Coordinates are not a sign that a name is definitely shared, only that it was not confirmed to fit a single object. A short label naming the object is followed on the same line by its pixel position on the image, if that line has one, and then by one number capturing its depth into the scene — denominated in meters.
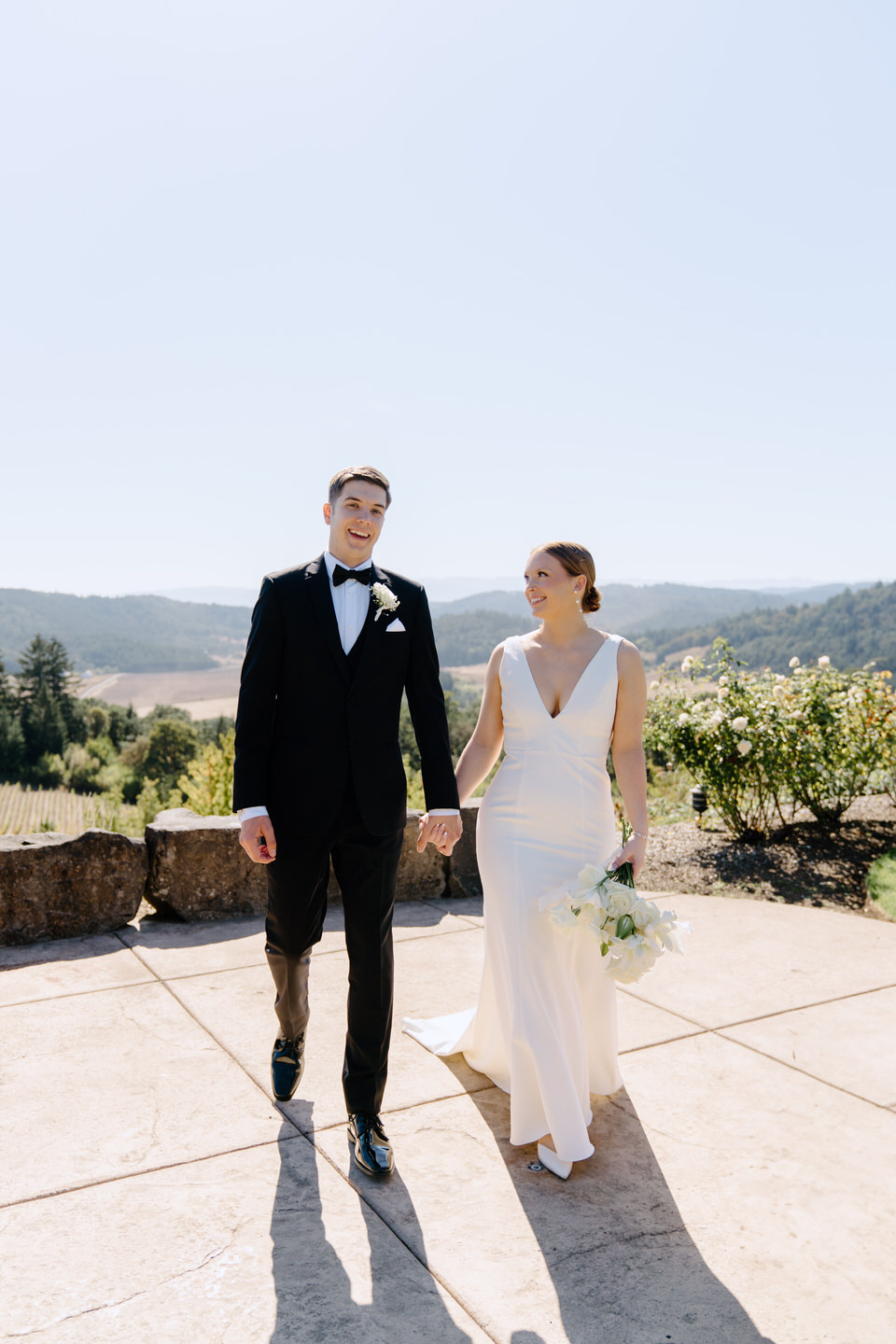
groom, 2.82
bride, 3.02
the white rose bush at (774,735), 6.95
